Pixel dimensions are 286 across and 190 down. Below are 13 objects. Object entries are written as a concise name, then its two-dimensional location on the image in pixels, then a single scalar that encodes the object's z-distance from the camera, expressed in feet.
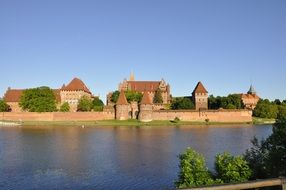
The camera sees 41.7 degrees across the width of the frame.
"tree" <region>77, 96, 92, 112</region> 288.24
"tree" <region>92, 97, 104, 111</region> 278.85
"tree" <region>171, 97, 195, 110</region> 280.31
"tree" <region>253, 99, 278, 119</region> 298.15
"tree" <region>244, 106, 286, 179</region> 43.27
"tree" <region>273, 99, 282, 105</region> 362.12
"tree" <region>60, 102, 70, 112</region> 287.50
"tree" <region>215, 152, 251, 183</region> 46.14
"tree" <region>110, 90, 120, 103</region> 312.87
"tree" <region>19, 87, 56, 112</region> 270.67
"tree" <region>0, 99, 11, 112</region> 288.10
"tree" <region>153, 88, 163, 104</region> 314.96
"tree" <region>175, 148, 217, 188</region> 47.83
